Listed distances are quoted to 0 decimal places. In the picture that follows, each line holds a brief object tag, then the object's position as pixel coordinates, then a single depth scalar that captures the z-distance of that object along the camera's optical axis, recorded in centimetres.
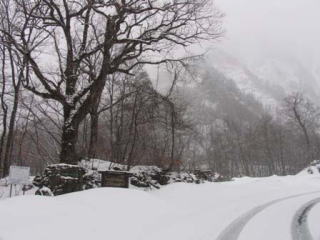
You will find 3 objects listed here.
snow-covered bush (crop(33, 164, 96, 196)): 1408
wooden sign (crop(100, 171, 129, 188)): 1503
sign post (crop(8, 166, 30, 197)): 1156
